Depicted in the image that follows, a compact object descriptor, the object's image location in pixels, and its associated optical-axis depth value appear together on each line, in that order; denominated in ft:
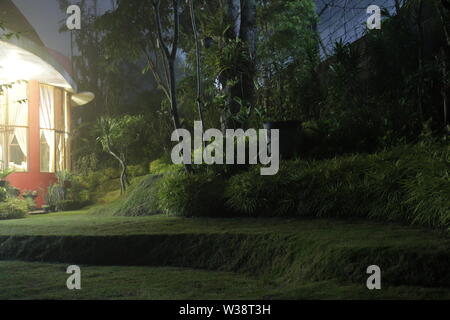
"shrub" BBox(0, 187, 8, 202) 29.11
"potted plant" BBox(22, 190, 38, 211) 35.40
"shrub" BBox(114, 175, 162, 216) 23.98
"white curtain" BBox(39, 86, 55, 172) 42.29
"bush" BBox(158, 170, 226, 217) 20.08
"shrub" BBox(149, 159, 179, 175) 36.76
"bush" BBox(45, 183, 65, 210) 36.04
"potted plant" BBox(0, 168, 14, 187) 31.50
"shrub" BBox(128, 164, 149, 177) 45.91
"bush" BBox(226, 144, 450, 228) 13.58
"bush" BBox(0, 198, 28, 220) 26.98
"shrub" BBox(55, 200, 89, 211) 35.04
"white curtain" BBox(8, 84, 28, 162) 40.60
